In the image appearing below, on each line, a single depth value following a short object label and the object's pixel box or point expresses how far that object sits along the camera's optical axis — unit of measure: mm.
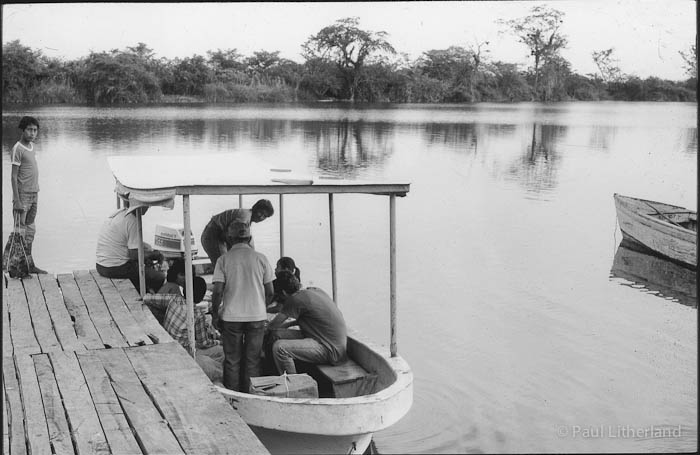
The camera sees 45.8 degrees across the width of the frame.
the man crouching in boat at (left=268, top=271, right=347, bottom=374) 6328
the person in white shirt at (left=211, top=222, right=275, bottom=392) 6188
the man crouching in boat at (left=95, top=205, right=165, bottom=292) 8008
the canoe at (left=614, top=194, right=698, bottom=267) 14727
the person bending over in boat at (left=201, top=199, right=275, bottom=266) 6539
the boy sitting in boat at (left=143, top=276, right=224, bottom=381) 6582
